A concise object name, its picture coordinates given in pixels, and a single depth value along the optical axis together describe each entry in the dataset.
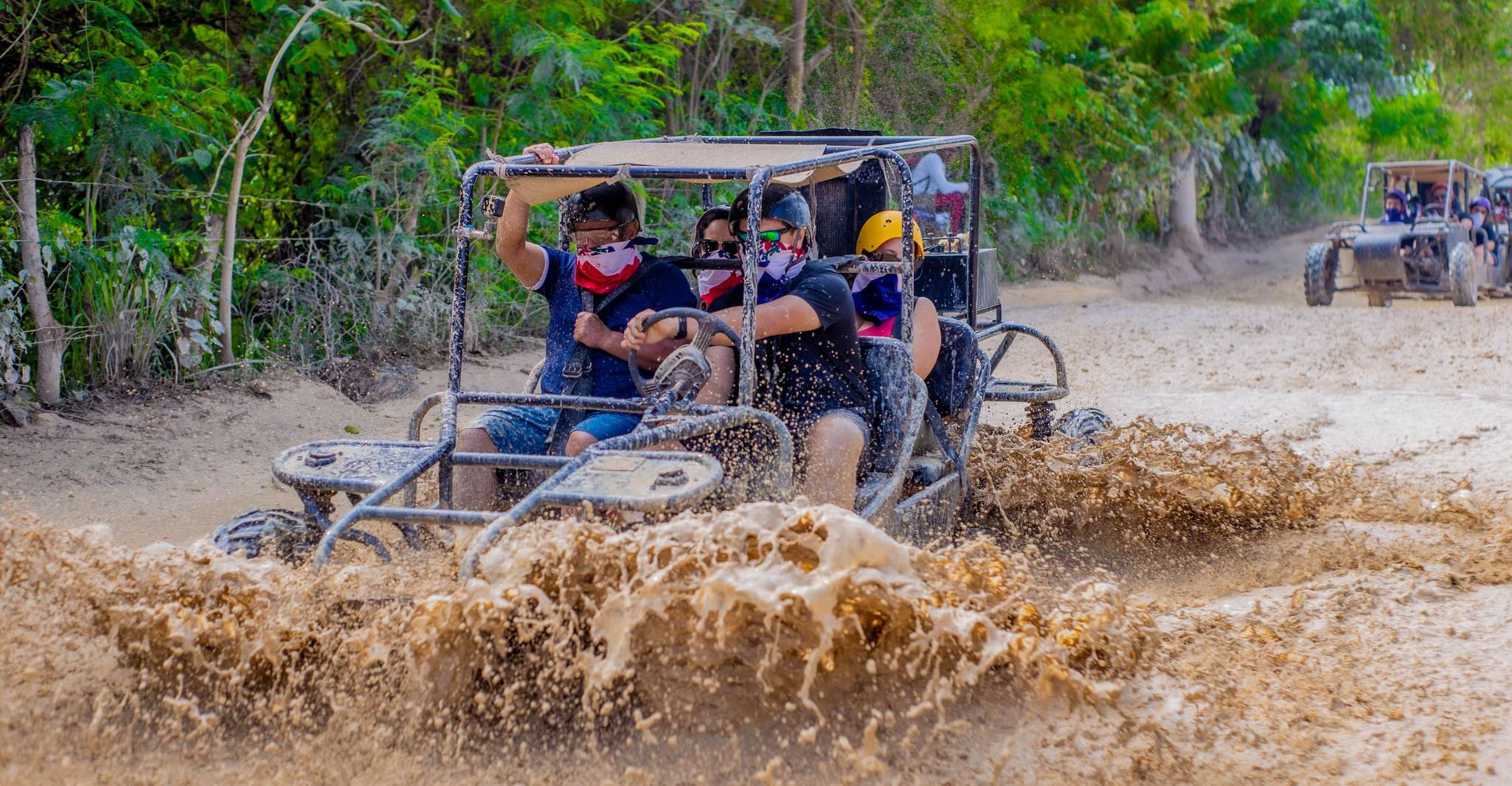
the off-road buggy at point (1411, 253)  15.45
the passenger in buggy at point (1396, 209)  16.52
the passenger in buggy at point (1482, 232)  17.08
